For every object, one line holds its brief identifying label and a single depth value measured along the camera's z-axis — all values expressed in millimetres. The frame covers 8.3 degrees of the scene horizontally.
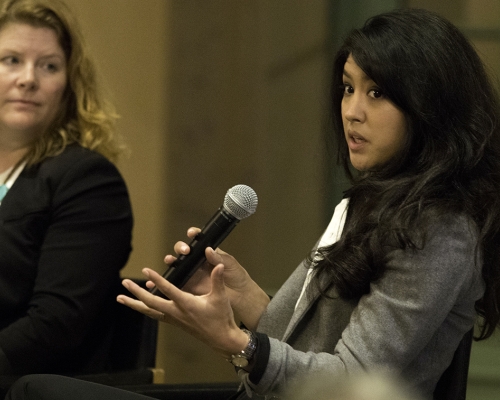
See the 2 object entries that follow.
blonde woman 4972
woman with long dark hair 4470
